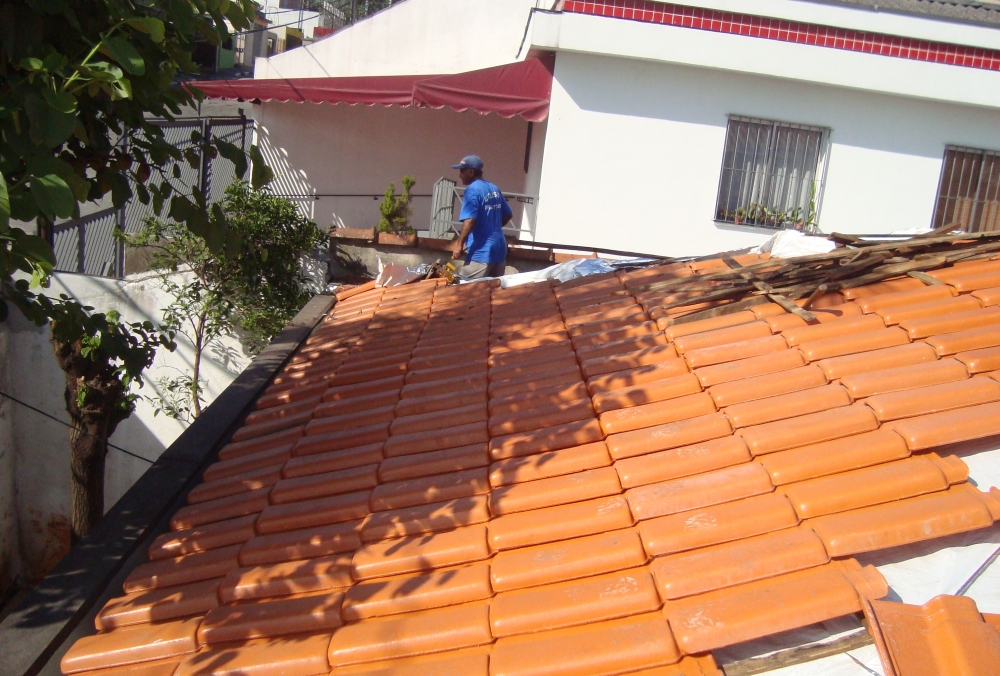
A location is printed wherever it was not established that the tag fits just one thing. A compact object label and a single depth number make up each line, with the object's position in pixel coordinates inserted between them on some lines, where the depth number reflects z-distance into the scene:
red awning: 10.57
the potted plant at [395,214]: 10.87
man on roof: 7.79
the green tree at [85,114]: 2.58
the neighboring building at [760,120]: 9.79
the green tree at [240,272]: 9.52
